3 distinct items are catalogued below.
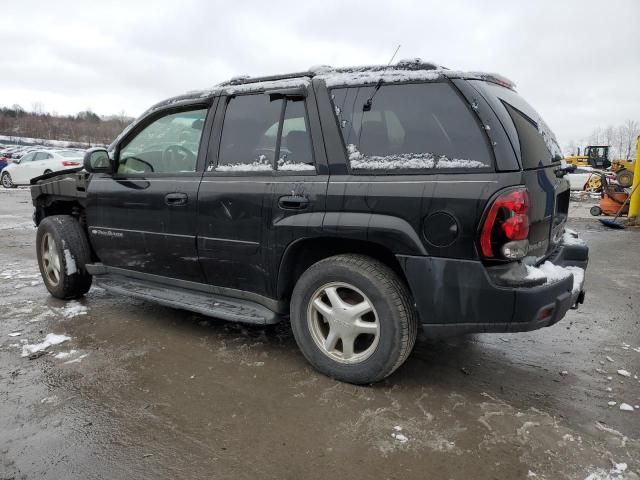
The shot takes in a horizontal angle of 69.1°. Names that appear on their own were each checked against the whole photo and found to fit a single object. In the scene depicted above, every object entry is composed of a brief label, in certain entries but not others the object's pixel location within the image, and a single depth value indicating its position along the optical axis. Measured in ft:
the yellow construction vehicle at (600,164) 41.50
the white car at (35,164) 63.46
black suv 7.91
